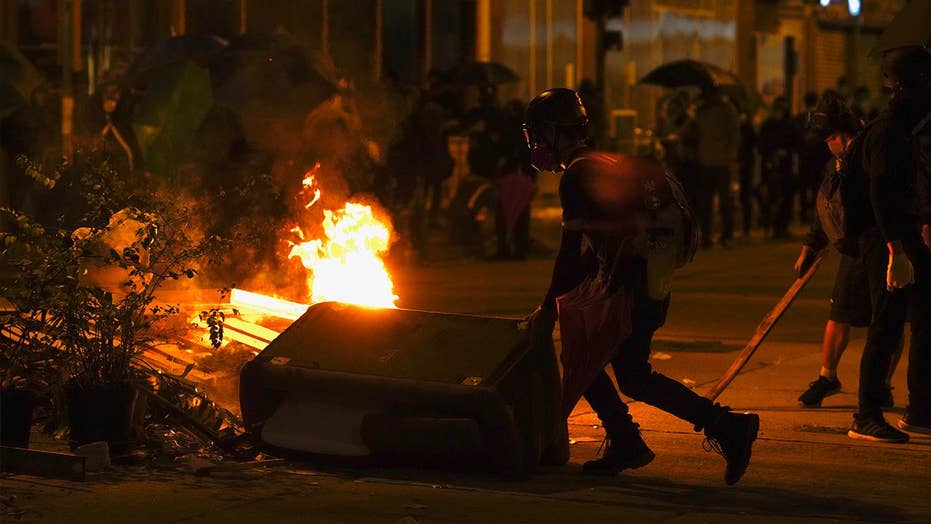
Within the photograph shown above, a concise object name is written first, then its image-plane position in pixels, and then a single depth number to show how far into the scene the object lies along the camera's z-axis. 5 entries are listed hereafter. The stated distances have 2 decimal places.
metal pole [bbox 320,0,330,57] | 24.28
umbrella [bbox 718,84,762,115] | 24.54
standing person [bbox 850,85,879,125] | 28.47
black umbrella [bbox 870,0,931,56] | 9.16
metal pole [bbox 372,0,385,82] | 24.88
